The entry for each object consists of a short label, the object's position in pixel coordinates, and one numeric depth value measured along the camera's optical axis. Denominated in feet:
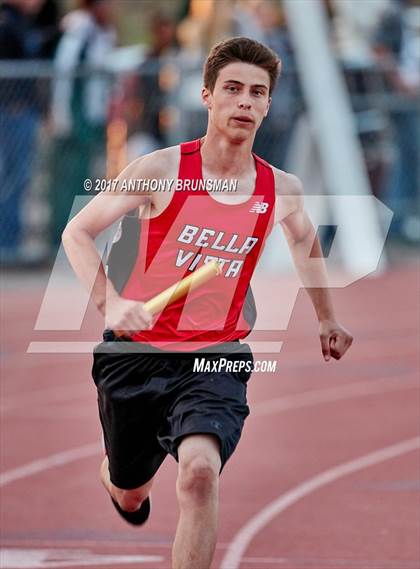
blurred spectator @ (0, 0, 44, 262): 46.09
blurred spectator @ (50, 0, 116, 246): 46.55
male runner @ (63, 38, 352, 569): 16.92
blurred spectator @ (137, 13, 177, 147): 47.29
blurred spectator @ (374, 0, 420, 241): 52.90
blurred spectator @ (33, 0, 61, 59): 46.55
